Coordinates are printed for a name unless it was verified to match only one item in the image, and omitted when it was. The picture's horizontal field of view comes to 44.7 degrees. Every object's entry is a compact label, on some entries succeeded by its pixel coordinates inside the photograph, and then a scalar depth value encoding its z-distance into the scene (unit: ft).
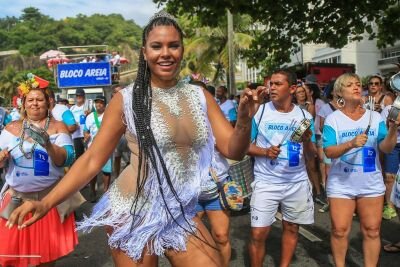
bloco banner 65.36
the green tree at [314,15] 32.04
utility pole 67.07
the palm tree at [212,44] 89.15
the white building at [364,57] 111.96
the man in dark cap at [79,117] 29.81
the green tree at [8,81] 235.20
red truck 54.57
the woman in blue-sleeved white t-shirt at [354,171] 12.71
